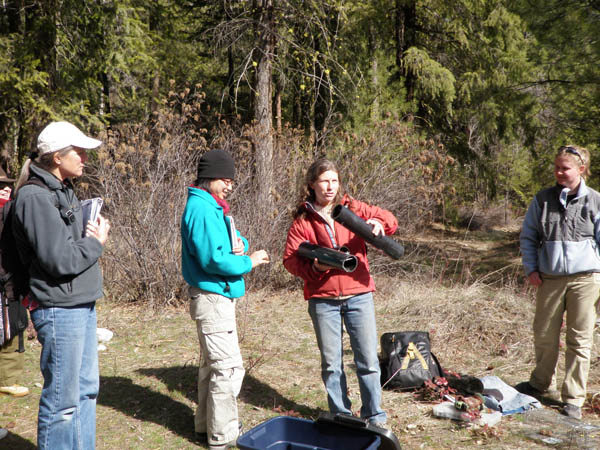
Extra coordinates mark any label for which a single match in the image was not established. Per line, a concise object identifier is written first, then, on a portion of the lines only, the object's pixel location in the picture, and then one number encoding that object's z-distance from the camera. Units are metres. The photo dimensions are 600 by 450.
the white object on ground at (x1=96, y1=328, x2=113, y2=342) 6.12
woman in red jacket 3.70
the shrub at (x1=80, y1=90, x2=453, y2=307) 7.36
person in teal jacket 3.44
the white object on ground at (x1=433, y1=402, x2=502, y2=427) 3.95
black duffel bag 4.54
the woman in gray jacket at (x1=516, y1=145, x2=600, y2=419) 4.10
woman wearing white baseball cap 2.72
